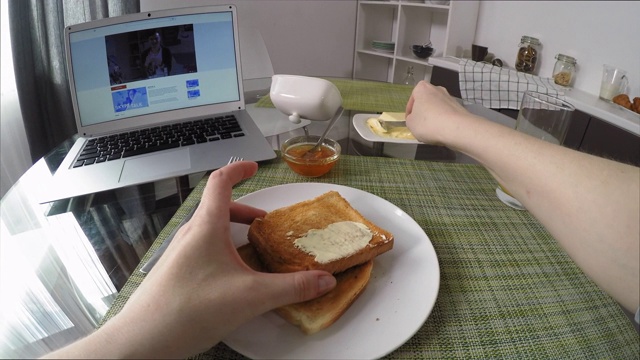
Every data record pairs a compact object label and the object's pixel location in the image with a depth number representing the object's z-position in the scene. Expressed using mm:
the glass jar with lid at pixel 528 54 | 2156
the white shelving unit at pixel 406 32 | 2510
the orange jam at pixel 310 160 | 762
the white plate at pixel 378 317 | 403
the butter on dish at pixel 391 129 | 974
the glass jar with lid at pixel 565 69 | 1961
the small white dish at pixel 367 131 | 951
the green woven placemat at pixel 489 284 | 438
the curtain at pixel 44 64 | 1541
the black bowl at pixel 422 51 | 2668
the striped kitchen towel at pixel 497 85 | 1921
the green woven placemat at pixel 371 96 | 1212
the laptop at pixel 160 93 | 841
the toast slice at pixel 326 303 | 432
